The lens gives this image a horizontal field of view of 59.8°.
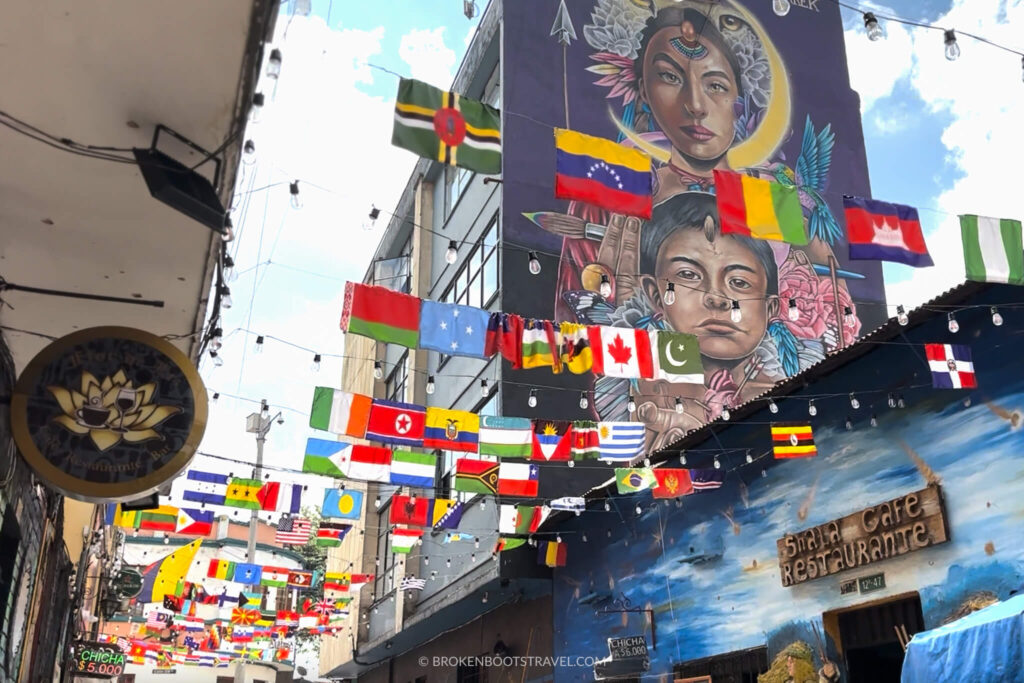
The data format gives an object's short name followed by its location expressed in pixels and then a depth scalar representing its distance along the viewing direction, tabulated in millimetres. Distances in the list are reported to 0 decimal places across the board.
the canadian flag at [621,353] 12781
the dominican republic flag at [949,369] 10242
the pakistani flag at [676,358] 13047
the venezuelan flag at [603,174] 10336
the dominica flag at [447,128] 9234
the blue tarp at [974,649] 7352
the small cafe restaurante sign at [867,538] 10719
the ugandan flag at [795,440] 12547
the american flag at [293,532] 23078
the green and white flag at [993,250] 9875
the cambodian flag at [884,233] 10797
